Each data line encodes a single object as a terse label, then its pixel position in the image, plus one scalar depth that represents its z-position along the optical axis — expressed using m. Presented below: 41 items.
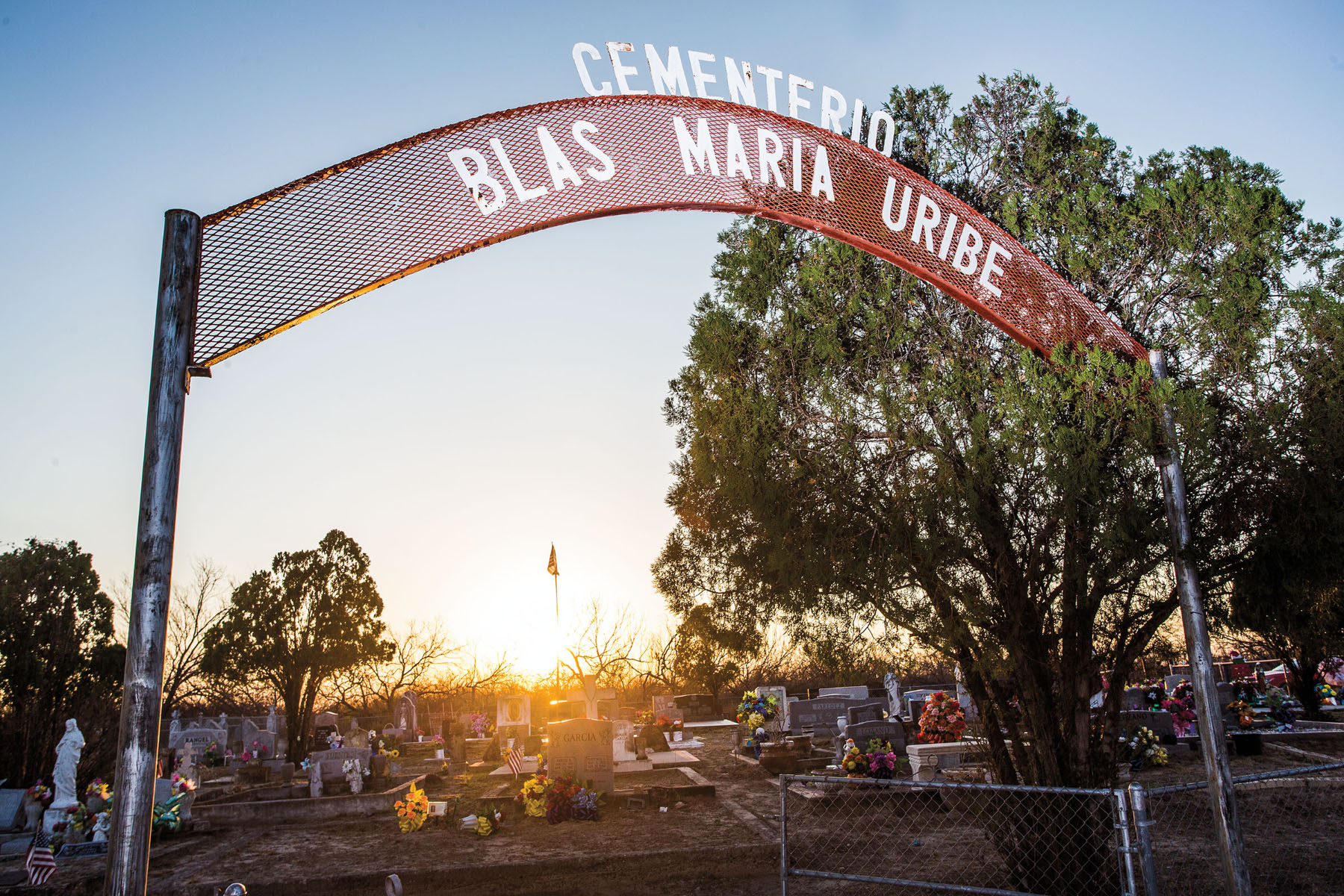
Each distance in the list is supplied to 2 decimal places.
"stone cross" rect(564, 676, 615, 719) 19.97
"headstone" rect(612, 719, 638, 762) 17.97
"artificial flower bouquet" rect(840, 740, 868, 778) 12.88
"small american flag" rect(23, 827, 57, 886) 9.04
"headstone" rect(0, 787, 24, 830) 13.37
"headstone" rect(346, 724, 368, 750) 21.86
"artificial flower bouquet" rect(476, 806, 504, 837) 11.10
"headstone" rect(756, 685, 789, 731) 19.44
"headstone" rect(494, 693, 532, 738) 22.72
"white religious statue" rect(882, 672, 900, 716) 21.30
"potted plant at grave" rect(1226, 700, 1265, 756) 14.59
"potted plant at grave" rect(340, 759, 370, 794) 15.36
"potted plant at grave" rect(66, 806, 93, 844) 11.65
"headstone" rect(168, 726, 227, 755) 22.53
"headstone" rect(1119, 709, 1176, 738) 15.21
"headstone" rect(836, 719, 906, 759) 14.55
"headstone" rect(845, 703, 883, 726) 16.98
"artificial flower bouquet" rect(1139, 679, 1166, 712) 17.08
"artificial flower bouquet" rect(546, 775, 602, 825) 11.87
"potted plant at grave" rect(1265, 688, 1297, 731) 17.47
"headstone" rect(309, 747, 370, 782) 15.48
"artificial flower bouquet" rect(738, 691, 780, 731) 19.31
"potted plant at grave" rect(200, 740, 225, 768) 21.32
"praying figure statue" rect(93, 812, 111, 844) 11.32
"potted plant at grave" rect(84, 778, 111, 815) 12.77
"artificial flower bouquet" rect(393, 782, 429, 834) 11.84
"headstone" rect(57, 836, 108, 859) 10.96
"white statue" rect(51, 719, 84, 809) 12.31
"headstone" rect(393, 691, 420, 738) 27.91
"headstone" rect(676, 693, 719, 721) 29.33
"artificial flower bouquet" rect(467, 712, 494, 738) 26.66
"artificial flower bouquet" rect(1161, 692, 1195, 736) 15.91
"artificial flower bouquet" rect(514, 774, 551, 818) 12.24
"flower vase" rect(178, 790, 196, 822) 12.86
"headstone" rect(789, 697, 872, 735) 19.19
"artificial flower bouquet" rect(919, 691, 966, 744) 14.30
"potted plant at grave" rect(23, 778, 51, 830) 13.28
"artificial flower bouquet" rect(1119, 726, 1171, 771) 14.02
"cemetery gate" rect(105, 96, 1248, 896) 3.20
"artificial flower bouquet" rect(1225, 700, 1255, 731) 16.05
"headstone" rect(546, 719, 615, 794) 12.87
